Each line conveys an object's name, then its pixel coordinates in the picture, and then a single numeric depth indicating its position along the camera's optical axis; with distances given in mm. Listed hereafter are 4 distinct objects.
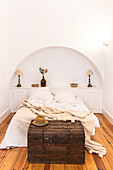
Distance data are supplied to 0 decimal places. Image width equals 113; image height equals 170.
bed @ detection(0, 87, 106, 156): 1924
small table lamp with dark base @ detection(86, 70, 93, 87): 3324
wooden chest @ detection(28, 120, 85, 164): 1536
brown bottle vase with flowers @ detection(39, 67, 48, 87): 3388
